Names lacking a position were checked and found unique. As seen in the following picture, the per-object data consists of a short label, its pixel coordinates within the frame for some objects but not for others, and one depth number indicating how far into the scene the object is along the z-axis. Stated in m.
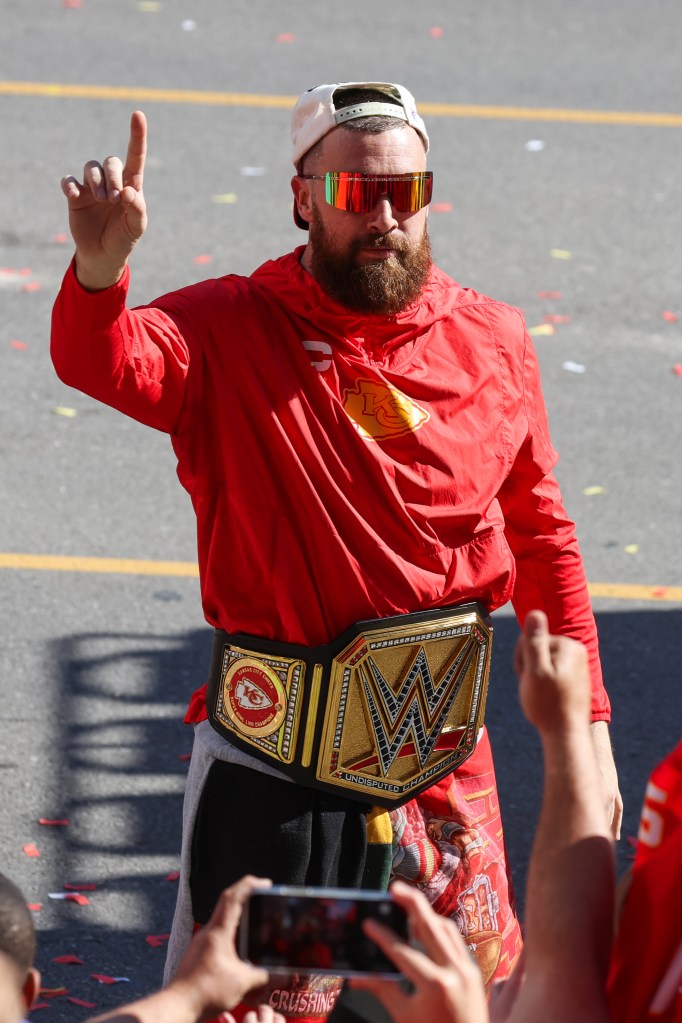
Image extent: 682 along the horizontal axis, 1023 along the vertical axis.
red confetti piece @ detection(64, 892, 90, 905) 8.90
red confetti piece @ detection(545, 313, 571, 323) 15.59
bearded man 6.20
